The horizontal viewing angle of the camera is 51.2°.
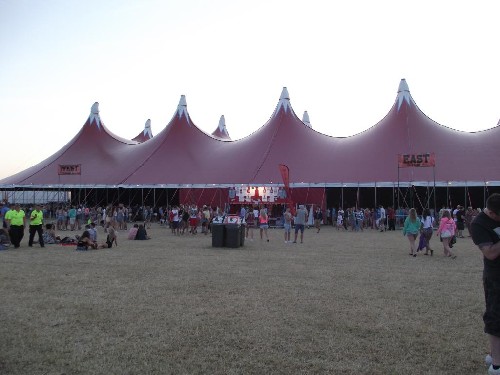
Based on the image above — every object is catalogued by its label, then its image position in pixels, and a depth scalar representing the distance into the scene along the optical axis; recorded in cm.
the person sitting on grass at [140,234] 1474
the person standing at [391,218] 1986
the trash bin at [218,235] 1251
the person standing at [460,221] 1641
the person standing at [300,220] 1346
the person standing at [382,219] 1948
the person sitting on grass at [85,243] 1165
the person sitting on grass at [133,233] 1471
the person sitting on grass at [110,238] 1218
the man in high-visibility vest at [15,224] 1198
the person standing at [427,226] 1094
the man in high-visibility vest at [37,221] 1216
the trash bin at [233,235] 1239
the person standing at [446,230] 1055
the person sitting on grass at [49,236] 1328
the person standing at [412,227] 1066
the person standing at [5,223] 1207
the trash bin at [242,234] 1262
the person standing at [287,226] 1350
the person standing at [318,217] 1877
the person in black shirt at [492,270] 335
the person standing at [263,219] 1444
